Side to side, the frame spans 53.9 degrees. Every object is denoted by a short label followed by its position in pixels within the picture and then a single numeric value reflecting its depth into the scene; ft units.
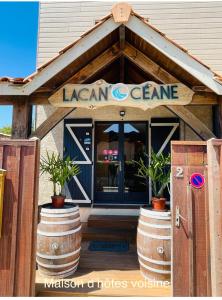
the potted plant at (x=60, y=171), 11.77
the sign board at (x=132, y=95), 10.85
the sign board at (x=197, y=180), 8.64
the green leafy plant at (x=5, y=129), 112.21
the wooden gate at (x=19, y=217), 8.34
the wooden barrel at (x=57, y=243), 10.36
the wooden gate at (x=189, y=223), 8.36
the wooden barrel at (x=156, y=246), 10.05
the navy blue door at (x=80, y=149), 18.69
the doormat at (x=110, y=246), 13.53
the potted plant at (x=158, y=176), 10.96
